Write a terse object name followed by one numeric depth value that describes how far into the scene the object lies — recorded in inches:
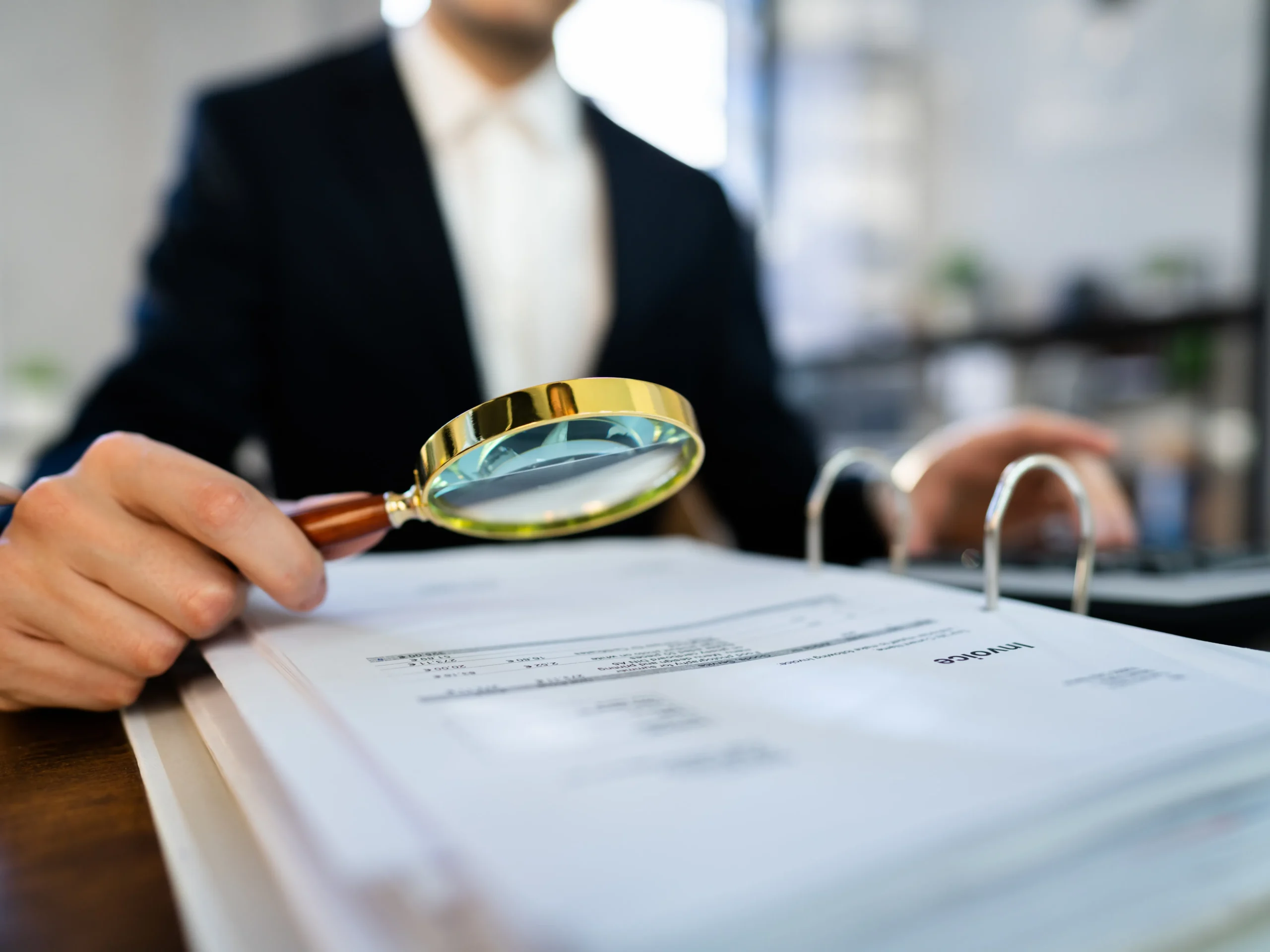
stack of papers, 5.7
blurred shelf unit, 79.2
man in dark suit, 32.5
